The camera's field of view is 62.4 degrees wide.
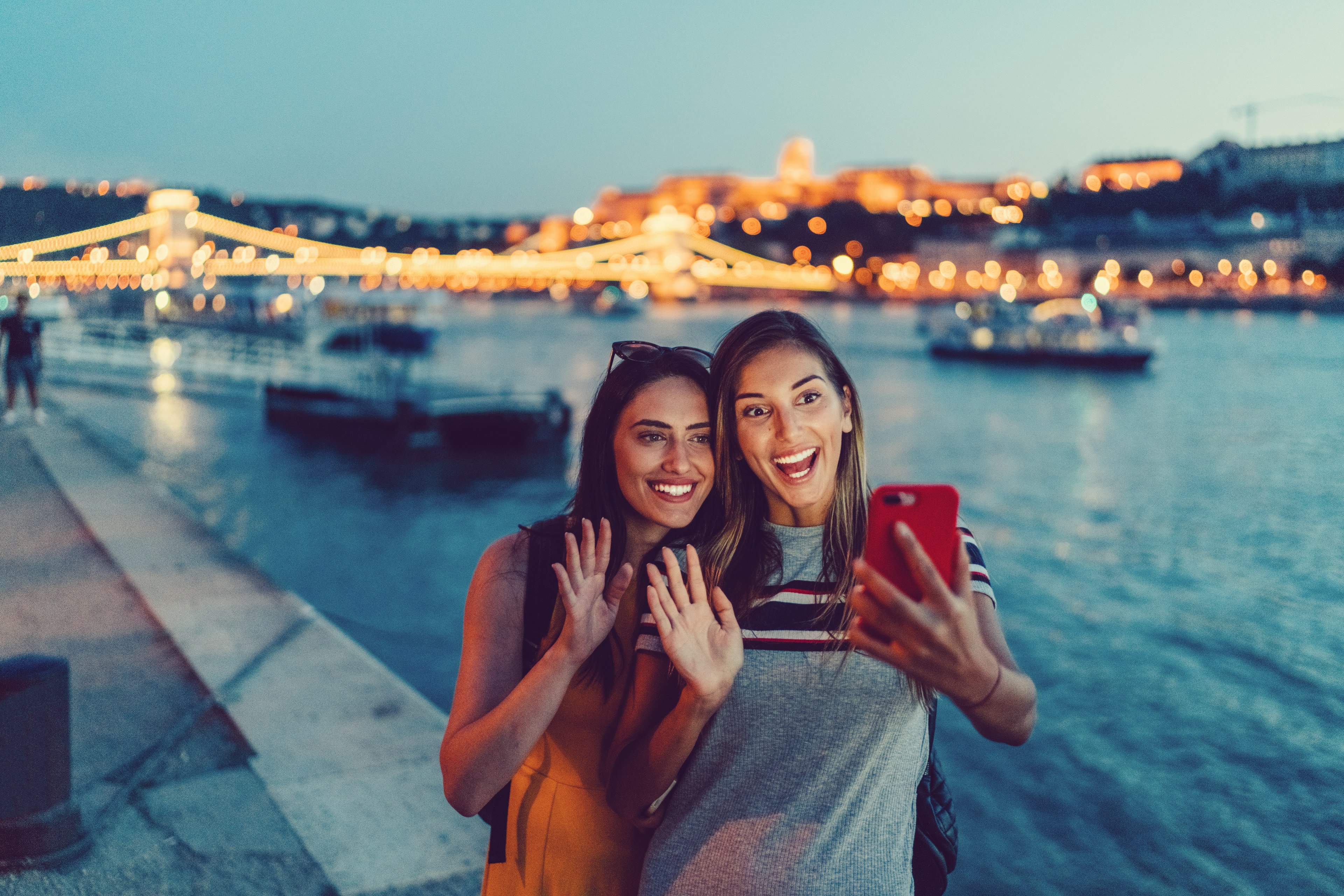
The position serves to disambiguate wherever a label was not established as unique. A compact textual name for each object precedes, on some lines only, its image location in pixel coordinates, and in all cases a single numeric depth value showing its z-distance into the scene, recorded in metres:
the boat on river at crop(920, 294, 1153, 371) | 42.25
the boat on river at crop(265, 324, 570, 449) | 16.83
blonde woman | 1.29
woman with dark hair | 1.45
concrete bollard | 2.34
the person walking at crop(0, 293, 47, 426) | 11.10
